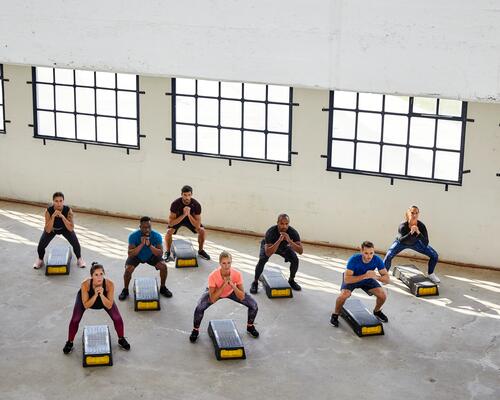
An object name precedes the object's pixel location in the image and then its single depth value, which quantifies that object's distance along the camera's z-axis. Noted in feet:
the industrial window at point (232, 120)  42.73
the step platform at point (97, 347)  30.81
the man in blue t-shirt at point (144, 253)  36.06
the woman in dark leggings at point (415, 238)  38.58
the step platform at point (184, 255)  40.19
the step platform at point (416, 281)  37.60
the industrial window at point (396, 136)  39.65
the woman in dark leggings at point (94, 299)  31.01
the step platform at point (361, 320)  33.71
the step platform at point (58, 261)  38.70
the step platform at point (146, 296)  35.37
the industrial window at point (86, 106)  45.39
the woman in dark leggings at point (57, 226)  38.86
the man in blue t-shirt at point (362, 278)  34.32
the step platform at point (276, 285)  37.17
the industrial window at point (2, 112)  47.64
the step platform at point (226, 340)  31.58
